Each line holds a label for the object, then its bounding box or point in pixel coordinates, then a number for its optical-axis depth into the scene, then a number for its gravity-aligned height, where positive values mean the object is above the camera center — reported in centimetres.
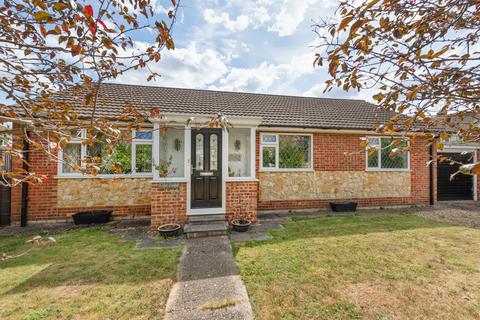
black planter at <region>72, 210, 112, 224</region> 658 -166
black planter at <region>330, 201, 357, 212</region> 837 -163
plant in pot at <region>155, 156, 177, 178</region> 593 -12
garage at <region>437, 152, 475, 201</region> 1040 -96
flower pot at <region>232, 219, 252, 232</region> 588 -170
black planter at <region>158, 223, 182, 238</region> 550 -172
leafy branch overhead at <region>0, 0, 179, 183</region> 172 +106
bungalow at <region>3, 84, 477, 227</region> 644 -16
